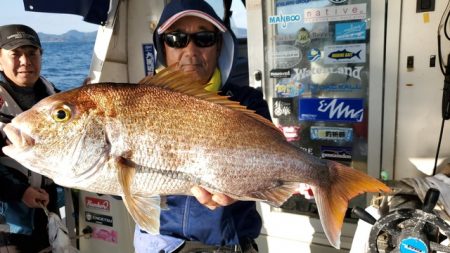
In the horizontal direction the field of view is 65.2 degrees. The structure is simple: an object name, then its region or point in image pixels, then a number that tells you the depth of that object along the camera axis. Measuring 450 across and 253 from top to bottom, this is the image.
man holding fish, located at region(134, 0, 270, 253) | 1.68
